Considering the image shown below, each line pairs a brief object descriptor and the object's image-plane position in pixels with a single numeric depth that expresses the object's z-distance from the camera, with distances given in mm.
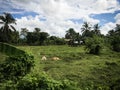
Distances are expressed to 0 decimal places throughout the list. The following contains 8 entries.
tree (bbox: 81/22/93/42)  35214
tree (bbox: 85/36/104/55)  17080
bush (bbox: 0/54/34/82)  7448
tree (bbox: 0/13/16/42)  21483
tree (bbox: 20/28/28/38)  36280
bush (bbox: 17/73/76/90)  3845
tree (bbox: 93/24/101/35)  35685
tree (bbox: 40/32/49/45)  30159
